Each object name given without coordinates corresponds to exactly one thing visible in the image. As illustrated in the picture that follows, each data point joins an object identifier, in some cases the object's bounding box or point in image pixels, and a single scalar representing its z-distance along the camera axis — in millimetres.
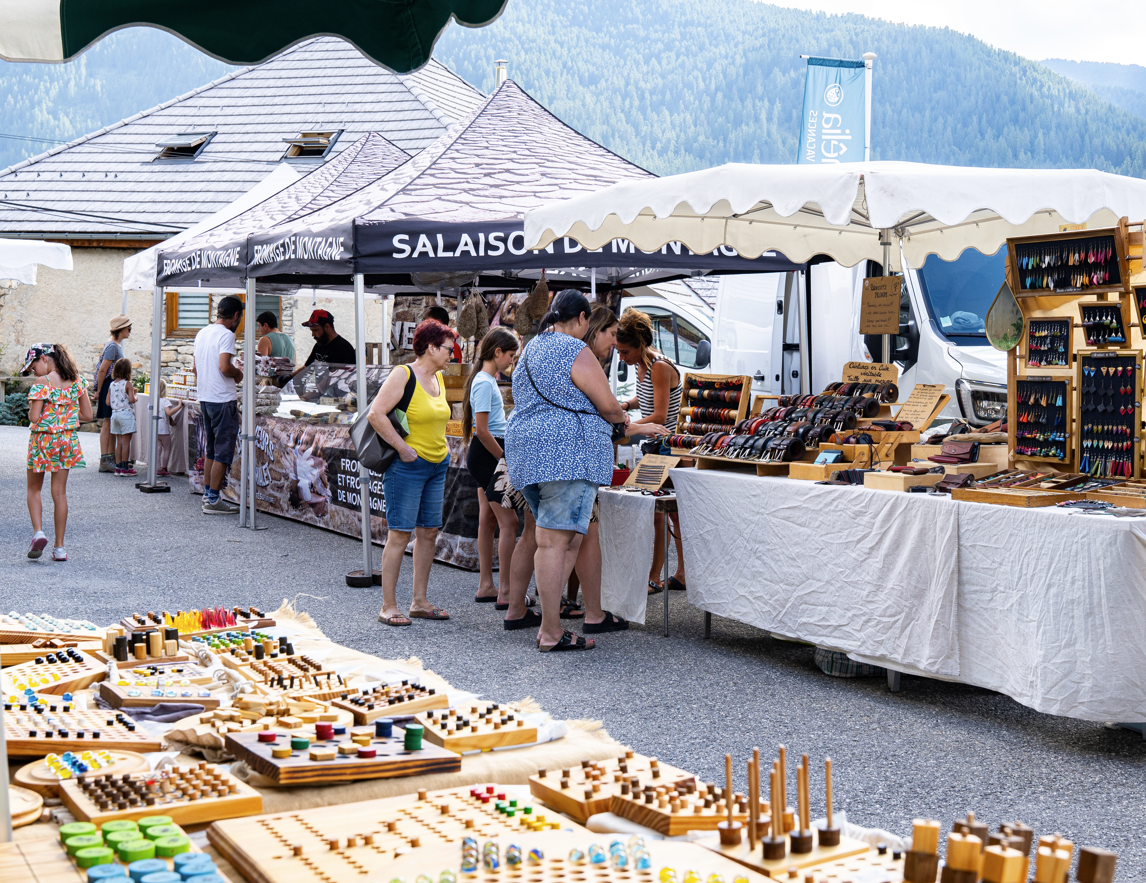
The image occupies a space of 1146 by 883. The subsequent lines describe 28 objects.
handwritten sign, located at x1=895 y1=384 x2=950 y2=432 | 5523
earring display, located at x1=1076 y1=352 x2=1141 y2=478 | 4598
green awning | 2447
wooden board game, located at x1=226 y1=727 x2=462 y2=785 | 2238
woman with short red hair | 6027
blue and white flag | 17453
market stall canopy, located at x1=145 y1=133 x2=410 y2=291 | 9278
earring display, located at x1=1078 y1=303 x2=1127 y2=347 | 4703
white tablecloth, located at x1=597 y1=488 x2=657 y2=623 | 5852
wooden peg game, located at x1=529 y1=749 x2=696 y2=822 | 2143
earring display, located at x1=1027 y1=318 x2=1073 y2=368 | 4906
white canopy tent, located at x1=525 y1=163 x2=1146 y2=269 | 4637
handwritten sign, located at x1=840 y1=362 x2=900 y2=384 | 6066
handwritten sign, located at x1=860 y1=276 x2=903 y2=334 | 6465
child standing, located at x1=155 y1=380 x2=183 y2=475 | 12547
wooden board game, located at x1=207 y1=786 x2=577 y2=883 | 1813
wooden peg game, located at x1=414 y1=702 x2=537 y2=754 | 2490
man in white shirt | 10180
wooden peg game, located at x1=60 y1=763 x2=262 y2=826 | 2043
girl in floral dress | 7652
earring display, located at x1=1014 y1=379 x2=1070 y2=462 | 4863
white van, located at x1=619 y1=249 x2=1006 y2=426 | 8570
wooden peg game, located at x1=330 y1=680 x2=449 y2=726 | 2691
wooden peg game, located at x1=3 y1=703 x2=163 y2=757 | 2453
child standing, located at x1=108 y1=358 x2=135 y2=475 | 12992
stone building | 19344
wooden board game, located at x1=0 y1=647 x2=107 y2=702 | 2941
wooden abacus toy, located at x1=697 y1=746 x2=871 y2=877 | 1851
